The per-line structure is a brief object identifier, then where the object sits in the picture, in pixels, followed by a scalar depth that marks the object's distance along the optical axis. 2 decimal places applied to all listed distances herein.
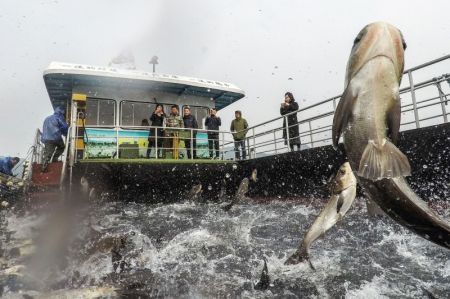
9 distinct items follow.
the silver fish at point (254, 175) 10.71
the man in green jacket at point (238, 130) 12.90
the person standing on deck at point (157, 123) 11.32
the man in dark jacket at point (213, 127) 12.54
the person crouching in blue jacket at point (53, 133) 10.22
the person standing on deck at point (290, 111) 11.09
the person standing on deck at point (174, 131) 11.73
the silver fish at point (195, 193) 9.95
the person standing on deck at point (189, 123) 12.00
